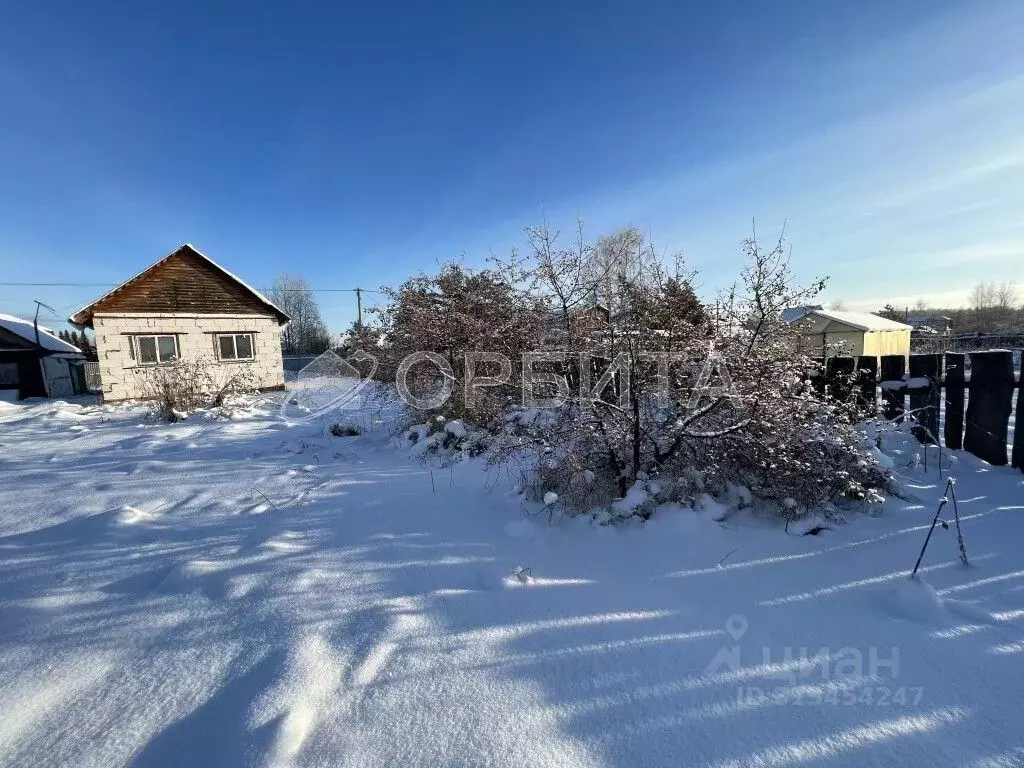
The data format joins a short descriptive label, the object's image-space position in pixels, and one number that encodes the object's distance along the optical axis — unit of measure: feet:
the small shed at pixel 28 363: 52.47
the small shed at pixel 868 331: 64.93
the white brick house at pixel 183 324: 43.39
